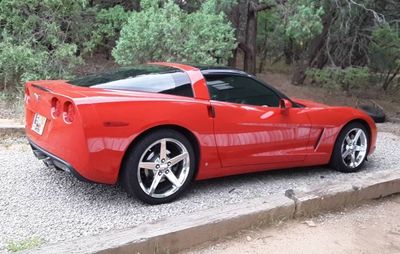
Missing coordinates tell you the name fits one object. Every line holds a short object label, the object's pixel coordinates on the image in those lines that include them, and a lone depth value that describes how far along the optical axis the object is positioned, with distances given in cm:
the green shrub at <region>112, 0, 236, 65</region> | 856
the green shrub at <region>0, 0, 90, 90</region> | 865
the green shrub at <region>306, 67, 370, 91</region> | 1192
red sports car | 394
